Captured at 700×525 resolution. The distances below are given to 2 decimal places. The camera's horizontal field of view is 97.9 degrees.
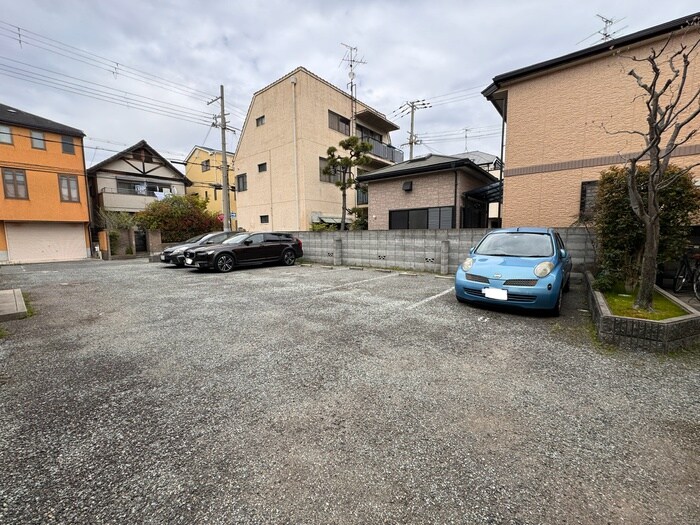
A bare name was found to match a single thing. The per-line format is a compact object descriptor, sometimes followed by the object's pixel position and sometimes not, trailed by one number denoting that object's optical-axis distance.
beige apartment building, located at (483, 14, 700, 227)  7.88
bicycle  5.69
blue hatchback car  4.41
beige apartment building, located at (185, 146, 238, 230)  27.19
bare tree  3.47
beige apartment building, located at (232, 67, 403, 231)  16.44
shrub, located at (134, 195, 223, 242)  19.56
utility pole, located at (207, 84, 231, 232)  15.81
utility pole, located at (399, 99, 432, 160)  22.92
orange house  16.69
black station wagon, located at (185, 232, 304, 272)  9.79
